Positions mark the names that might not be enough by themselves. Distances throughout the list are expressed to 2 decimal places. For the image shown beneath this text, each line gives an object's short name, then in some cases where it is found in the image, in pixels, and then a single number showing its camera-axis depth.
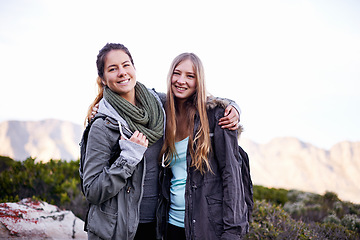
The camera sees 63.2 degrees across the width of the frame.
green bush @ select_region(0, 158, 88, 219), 5.89
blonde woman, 2.33
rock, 3.74
